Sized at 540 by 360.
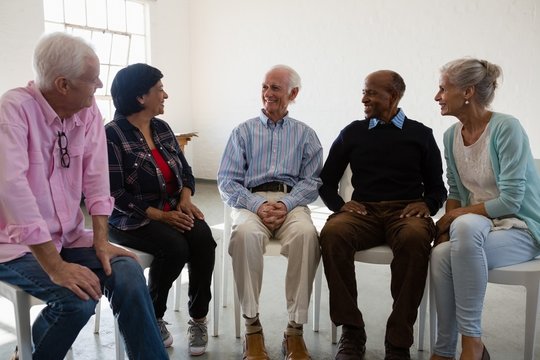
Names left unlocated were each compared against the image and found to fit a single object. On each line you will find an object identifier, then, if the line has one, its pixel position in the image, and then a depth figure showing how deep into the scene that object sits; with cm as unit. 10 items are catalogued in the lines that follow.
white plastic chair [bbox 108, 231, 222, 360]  195
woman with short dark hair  201
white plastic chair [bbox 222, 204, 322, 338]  211
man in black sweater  193
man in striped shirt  203
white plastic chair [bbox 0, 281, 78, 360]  147
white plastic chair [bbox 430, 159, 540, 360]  181
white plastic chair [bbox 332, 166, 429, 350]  202
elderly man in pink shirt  144
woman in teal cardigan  182
